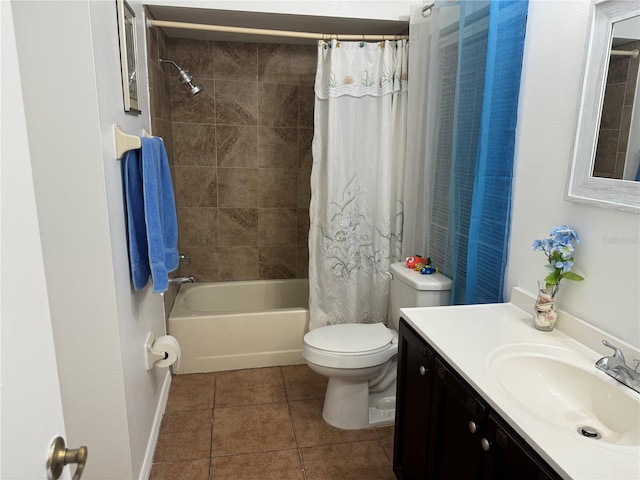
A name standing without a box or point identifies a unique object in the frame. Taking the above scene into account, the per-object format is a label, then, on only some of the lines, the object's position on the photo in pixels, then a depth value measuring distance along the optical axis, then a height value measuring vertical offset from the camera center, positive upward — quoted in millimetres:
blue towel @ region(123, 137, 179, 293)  1796 -289
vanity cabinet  1121 -809
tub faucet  2879 -854
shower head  2802 +384
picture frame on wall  1771 +347
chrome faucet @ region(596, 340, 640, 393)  1217 -590
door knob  742 -517
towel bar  1664 +0
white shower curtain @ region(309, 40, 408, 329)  2559 -192
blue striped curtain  1793 +32
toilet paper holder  2092 -949
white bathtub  2879 -1203
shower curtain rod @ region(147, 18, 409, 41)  2424 +585
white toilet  2237 -1022
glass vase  1572 -540
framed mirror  1325 +79
